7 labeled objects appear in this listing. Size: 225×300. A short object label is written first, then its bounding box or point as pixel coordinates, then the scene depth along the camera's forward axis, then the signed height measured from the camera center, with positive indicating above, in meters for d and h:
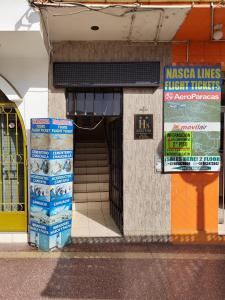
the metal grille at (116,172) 5.82 -0.62
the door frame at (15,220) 5.58 -1.46
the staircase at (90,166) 8.02 -0.69
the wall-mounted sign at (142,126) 5.51 +0.33
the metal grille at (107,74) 5.46 +1.31
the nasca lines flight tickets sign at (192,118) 5.50 +0.49
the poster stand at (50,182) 4.95 -0.67
